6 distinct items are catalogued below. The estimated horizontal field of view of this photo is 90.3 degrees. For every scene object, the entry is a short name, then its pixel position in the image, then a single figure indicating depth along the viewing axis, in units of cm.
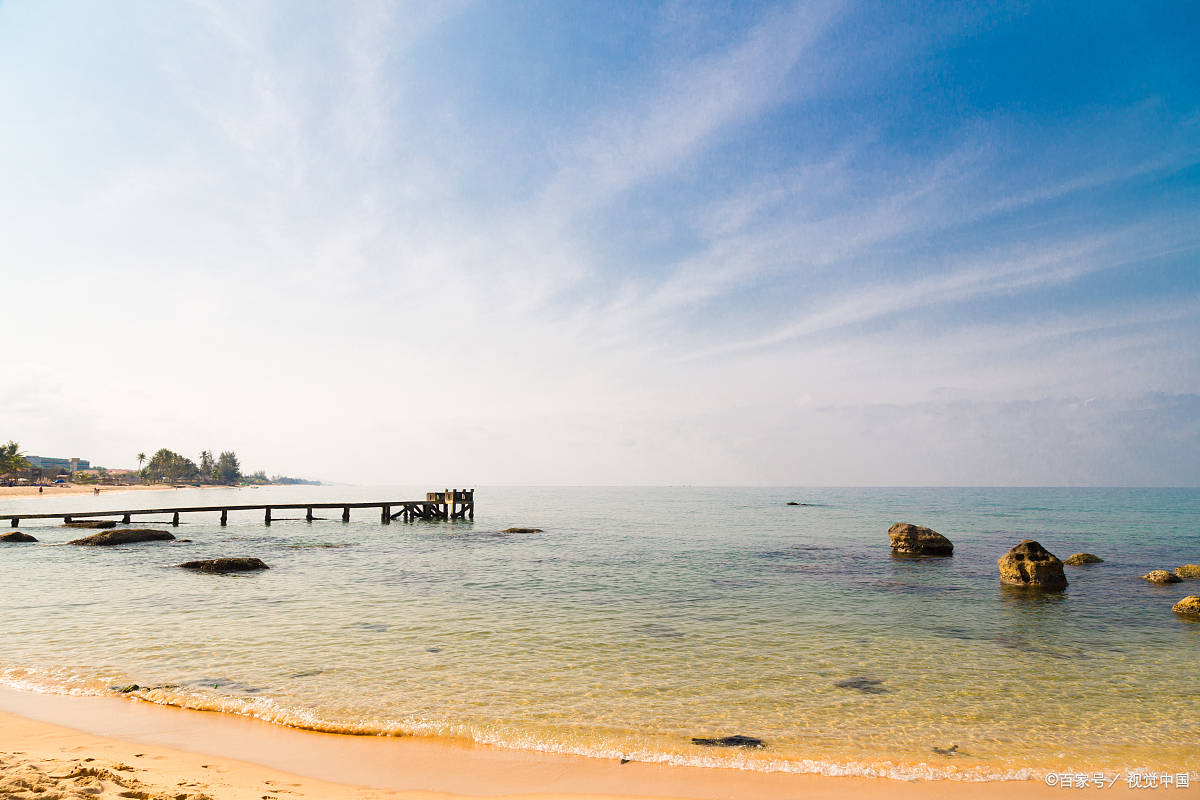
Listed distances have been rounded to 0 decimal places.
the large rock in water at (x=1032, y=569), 2386
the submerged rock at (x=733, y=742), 865
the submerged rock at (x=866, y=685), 1115
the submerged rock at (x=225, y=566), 2583
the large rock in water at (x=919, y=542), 3494
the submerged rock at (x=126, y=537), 3647
